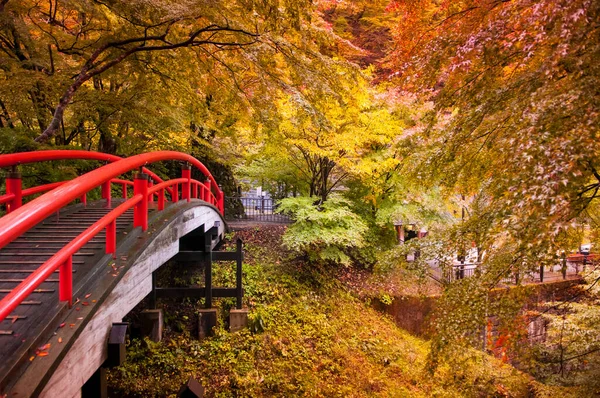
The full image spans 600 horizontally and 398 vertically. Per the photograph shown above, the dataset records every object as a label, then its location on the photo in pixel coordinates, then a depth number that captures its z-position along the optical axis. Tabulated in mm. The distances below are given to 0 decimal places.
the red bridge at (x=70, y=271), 2072
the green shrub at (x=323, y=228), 9344
